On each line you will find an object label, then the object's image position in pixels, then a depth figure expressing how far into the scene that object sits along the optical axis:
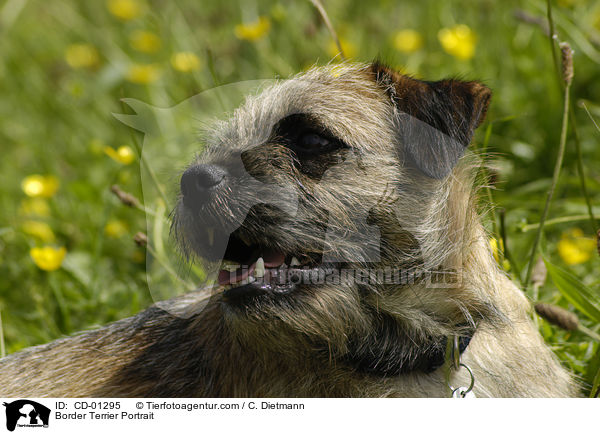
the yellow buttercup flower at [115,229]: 9.48
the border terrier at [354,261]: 5.06
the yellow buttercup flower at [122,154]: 7.65
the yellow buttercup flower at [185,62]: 10.98
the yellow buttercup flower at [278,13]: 10.59
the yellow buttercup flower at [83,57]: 14.01
